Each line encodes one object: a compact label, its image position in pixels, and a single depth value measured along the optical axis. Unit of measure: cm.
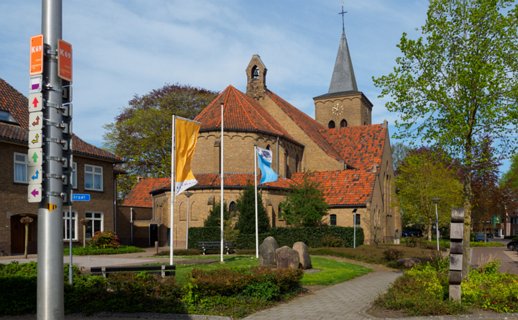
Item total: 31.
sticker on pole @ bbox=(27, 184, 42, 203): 611
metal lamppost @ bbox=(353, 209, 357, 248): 3612
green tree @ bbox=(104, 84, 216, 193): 6053
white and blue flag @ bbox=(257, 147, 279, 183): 2639
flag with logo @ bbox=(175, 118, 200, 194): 1956
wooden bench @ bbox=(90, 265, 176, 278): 1418
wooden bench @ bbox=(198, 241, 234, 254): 3390
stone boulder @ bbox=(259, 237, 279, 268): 2062
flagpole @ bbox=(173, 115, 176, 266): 1902
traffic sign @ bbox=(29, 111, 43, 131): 627
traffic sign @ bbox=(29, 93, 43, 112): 631
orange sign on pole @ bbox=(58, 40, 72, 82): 636
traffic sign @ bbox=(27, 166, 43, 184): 617
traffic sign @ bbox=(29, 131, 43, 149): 625
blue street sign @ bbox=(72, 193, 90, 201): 1444
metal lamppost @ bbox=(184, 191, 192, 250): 3724
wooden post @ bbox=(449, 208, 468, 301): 1230
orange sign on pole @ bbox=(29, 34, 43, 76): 630
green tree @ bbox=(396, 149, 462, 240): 4319
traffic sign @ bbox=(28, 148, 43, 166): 619
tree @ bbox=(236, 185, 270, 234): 3731
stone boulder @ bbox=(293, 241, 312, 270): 2158
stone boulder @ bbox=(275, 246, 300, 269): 1862
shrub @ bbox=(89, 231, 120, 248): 3478
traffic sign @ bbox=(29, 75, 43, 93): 635
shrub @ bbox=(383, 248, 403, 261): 2806
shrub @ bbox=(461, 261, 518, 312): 1183
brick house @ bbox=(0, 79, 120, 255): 3041
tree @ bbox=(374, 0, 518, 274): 1647
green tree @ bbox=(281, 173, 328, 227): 3769
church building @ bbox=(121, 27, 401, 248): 4228
